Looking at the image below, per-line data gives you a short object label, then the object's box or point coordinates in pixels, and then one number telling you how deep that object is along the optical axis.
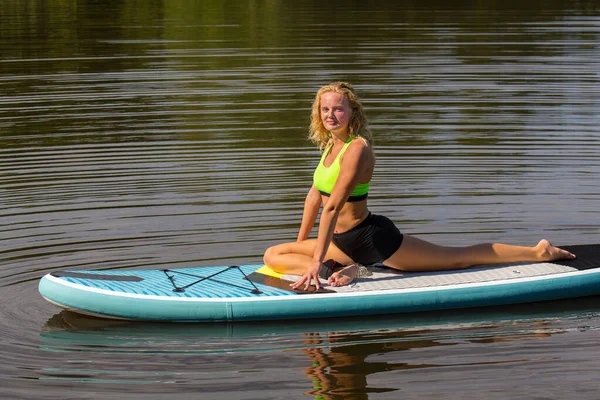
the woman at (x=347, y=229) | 15.39
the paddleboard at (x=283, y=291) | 15.16
